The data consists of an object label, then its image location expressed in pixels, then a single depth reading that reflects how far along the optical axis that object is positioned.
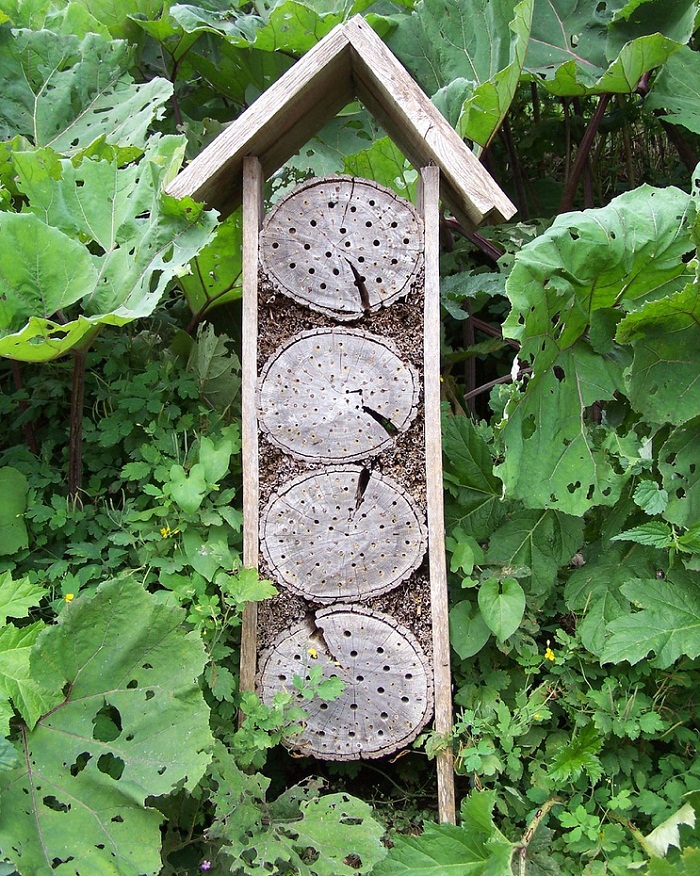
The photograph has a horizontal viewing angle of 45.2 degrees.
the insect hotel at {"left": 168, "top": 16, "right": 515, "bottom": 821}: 2.43
